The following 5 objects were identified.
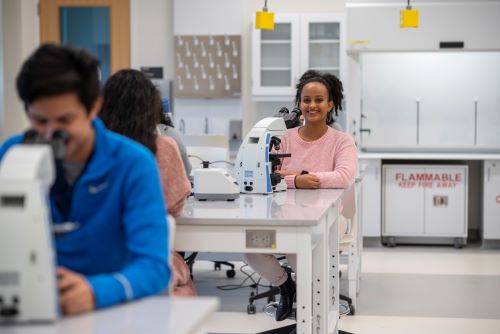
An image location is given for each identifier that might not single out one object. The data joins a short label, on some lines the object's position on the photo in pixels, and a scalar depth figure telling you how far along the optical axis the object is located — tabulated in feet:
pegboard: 25.96
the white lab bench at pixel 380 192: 23.03
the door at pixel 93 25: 26.84
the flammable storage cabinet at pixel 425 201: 23.20
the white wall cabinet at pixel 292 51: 24.98
